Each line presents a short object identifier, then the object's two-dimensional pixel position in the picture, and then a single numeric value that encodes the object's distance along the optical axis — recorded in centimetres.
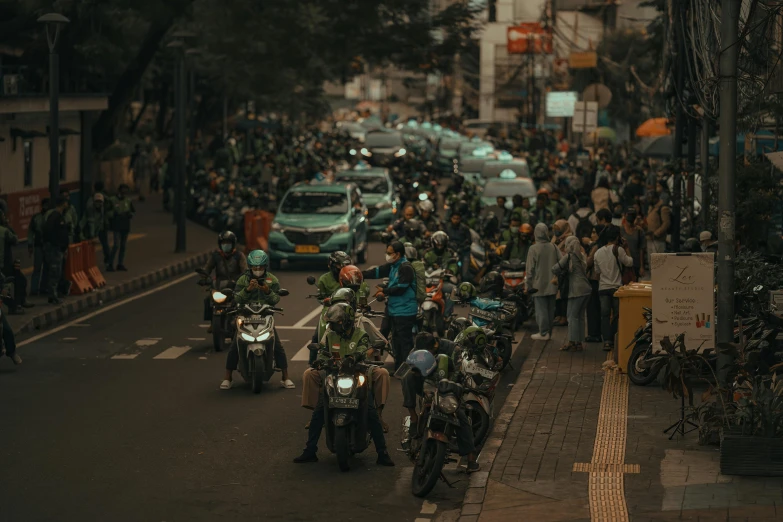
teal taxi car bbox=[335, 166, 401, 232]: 3759
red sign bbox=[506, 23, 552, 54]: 9663
